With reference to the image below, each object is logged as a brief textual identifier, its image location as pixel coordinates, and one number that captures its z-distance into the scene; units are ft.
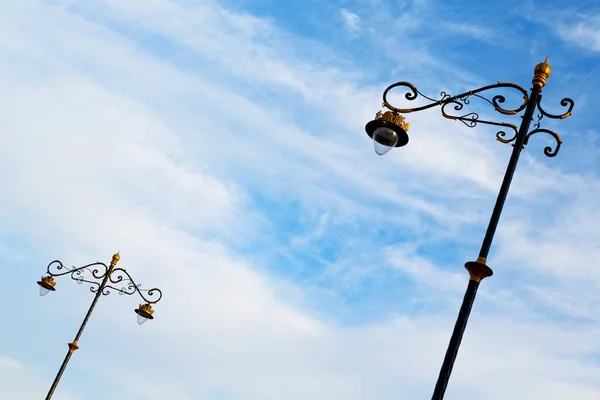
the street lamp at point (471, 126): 23.79
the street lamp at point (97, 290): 60.13
